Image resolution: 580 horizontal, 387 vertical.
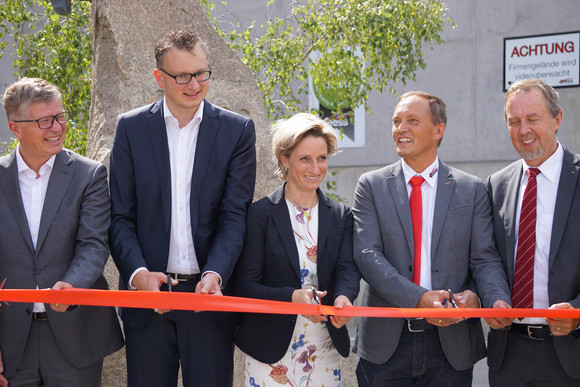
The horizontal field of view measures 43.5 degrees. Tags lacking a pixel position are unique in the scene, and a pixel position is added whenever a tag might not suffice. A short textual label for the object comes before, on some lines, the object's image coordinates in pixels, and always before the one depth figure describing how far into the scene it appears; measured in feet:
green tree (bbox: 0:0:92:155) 23.94
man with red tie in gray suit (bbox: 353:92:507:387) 11.07
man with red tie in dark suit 10.79
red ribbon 10.27
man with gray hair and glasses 10.78
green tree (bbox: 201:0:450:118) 24.36
